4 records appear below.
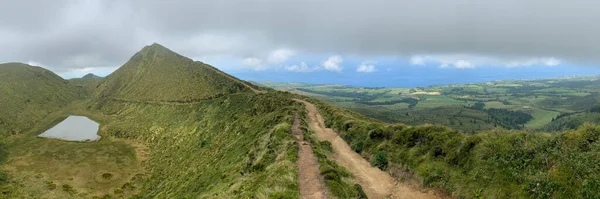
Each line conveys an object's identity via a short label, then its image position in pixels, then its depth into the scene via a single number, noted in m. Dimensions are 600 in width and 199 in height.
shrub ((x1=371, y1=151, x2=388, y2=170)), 32.44
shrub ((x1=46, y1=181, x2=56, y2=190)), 67.86
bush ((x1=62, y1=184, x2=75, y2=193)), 67.06
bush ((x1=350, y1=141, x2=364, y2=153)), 40.20
